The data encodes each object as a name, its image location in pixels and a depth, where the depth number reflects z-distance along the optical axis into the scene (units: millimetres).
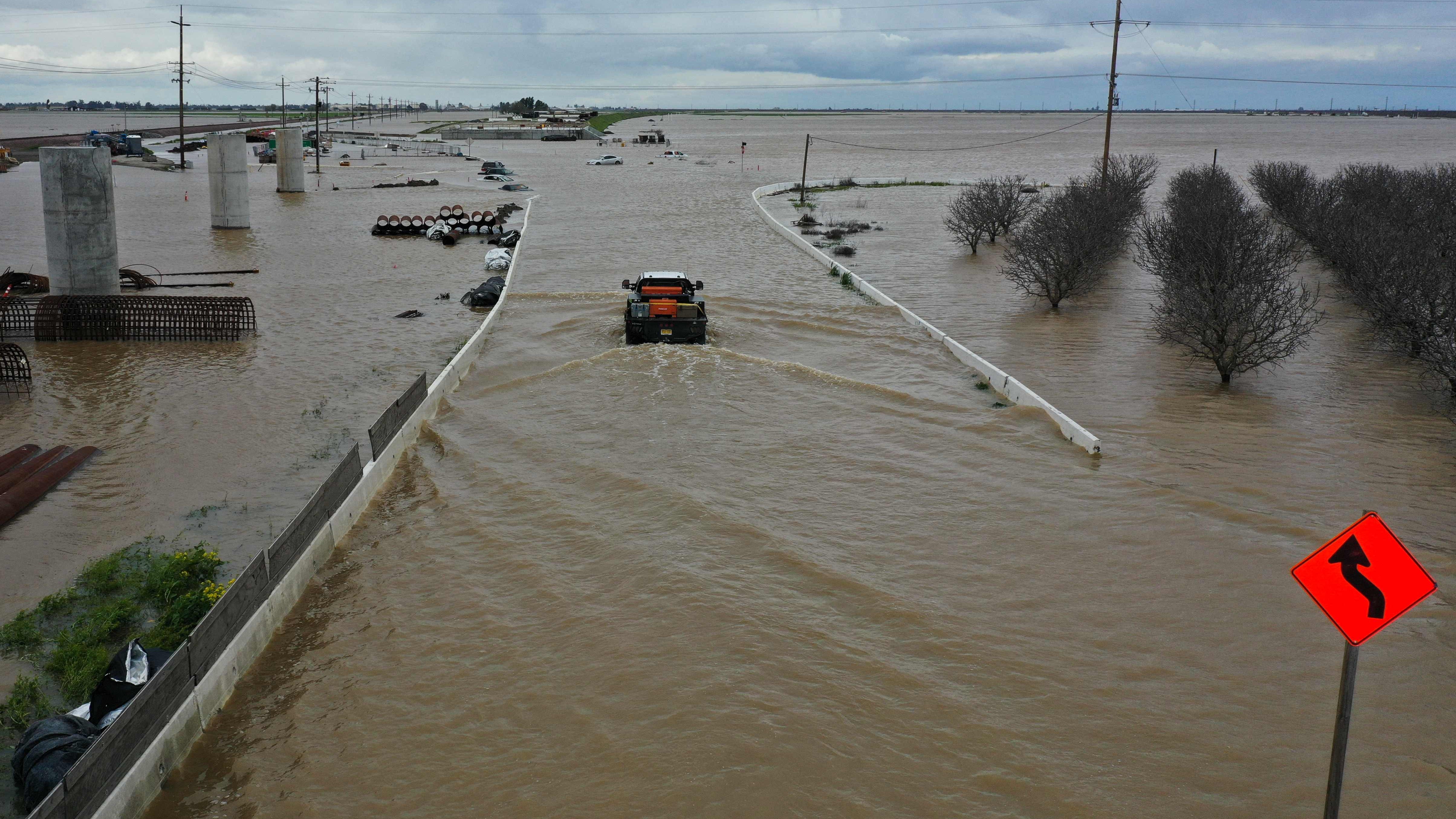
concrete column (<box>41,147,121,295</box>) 23984
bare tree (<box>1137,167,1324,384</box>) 19062
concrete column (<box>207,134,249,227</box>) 41281
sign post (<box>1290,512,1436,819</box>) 5297
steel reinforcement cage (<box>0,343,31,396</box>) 18297
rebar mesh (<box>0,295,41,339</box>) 22266
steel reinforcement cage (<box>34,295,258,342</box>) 22094
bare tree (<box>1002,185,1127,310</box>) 27422
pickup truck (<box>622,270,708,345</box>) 21016
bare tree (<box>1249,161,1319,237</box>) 39312
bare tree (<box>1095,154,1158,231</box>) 36250
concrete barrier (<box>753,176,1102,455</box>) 15383
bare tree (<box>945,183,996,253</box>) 38000
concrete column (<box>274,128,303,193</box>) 58375
